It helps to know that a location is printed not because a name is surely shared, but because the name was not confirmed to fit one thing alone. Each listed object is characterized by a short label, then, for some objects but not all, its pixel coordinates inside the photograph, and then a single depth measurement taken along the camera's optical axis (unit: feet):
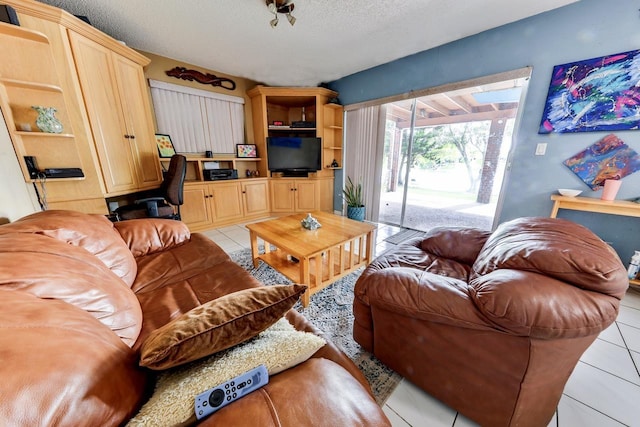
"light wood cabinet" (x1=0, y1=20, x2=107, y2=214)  5.65
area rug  3.74
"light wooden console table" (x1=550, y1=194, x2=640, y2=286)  5.69
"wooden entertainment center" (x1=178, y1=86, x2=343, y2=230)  11.25
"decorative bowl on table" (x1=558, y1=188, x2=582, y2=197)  6.59
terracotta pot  6.00
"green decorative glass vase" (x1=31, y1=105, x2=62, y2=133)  6.04
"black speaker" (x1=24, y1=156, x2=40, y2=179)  5.96
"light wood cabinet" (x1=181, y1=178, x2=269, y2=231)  10.54
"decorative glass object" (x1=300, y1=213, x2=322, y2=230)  6.54
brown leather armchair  2.27
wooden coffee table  5.35
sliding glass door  8.89
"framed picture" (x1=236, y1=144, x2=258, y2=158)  12.62
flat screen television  12.73
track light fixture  6.29
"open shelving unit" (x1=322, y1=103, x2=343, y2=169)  12.96
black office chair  7.43
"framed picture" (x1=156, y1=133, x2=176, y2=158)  10.13
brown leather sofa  1.15
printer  11.16
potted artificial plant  12.10
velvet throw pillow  1.59
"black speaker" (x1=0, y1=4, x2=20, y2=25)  5.32
